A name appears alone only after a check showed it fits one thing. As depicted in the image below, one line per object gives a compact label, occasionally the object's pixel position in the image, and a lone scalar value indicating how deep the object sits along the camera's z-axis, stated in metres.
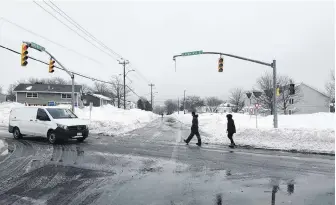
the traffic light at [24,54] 18.94
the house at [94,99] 82.25
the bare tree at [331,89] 55.57
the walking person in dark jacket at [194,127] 14.94
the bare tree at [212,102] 148.86
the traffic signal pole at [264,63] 19.95
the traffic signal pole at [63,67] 21.73
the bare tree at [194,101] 134.88
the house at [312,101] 66.69
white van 13.97
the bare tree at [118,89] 77.46
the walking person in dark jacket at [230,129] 14.66
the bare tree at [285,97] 55.30
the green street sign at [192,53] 20.66
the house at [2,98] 90.49
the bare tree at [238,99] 101.62
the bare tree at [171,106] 160.73
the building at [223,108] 135.26
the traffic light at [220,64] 20.98
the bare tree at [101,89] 117.67
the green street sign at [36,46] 19.67
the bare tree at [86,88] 118.68
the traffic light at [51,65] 22.26
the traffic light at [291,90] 19.21
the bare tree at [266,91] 52.68
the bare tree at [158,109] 181.38
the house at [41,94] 64.81
